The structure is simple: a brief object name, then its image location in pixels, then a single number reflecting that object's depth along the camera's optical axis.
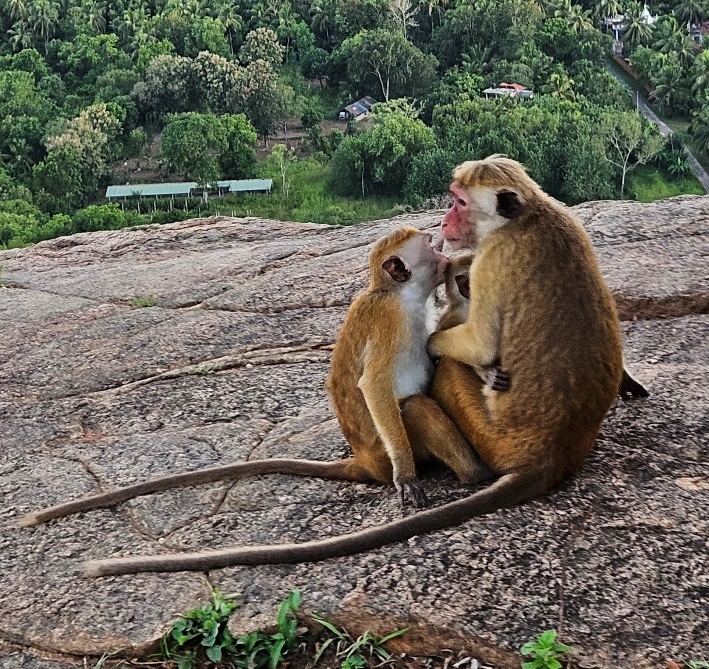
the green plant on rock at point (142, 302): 5.85
